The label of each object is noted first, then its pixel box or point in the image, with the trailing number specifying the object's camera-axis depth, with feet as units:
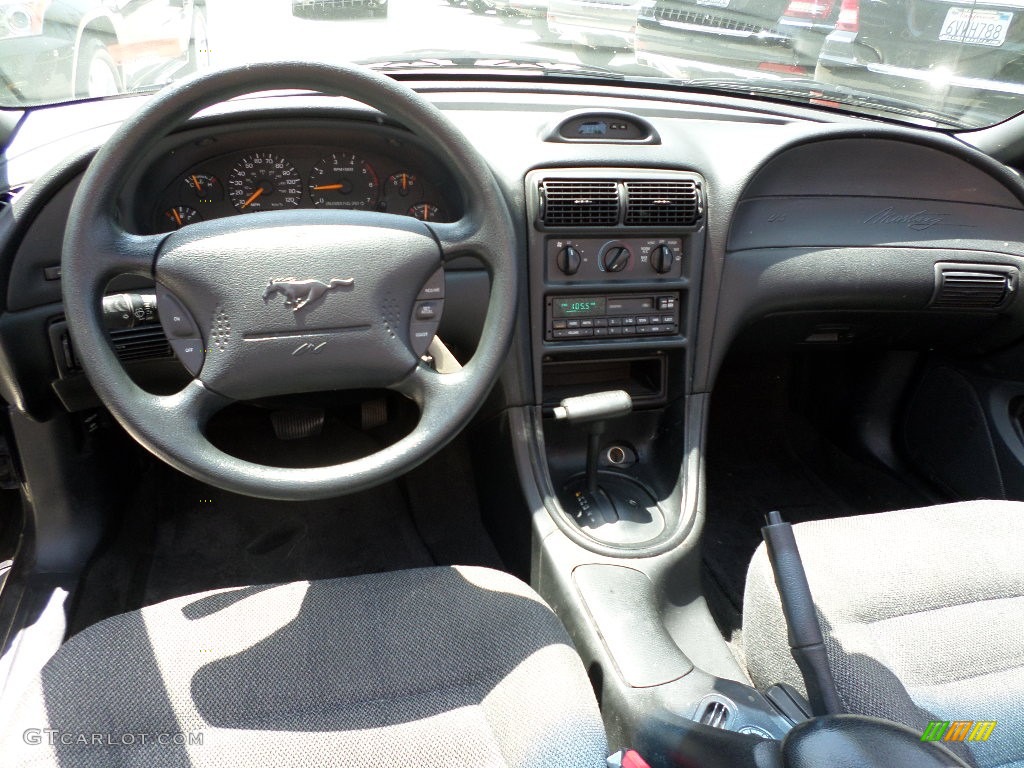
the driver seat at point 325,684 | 3.53
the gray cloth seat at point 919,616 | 3.99
